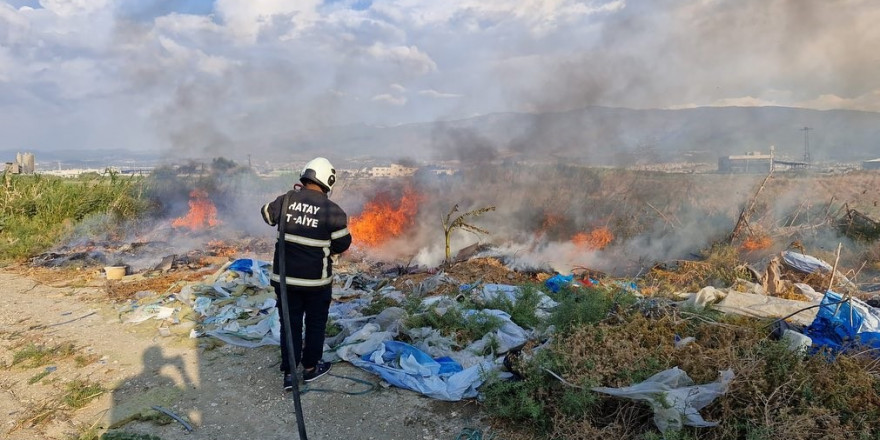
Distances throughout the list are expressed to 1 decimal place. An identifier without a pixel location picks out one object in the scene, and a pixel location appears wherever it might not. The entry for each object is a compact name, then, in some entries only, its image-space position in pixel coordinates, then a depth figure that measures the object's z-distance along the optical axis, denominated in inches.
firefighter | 168.9
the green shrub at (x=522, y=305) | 212.7
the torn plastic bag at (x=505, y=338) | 187.3
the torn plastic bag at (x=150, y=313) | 266.0
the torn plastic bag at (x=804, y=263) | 301.7
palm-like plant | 368.5
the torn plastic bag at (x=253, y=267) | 321.7
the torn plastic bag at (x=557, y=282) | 283.4
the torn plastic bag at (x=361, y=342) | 199.0
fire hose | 139.2
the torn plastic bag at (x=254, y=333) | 223.0
